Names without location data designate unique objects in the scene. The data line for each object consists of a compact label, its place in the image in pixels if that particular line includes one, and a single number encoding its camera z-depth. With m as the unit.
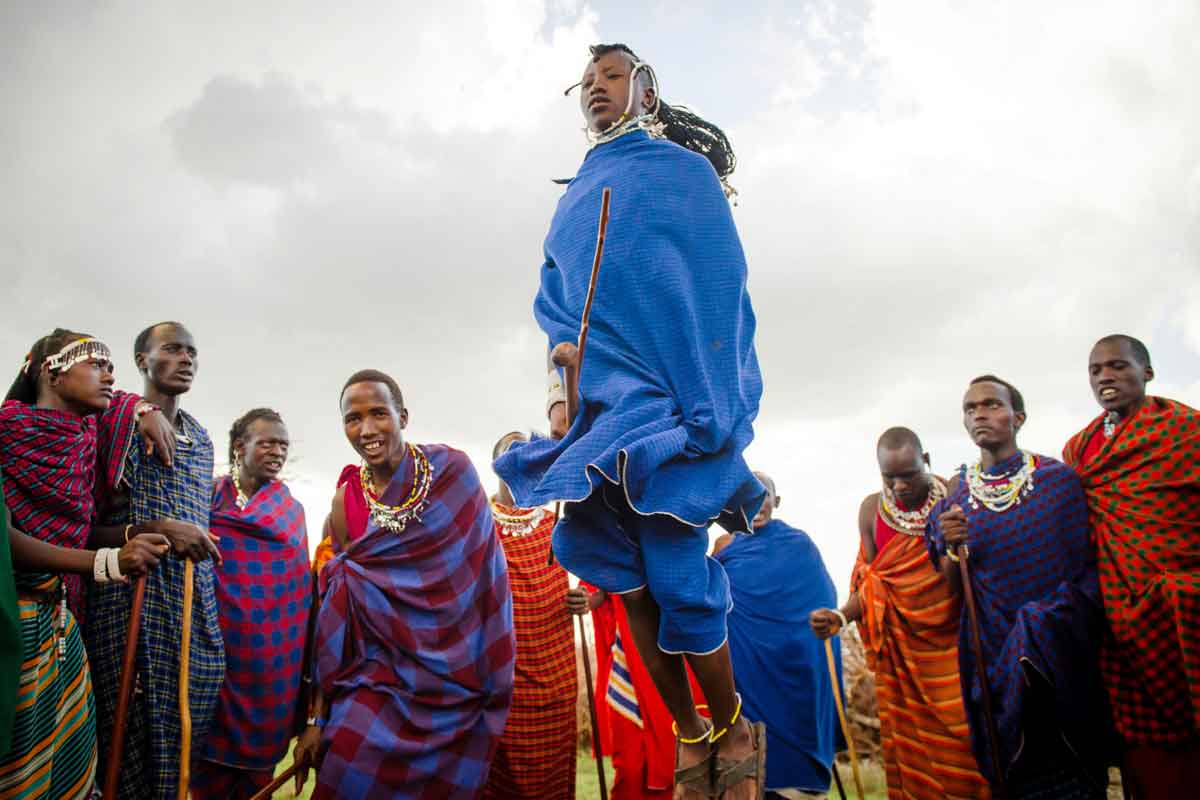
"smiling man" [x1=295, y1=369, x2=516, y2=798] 4.50
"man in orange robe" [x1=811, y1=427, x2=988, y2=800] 6.03
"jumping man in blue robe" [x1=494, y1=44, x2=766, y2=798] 2.70
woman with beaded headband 3.57
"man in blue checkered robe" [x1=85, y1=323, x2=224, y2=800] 4.30
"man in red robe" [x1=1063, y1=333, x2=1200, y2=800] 4.70
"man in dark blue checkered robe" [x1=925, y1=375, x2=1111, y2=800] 5.02
